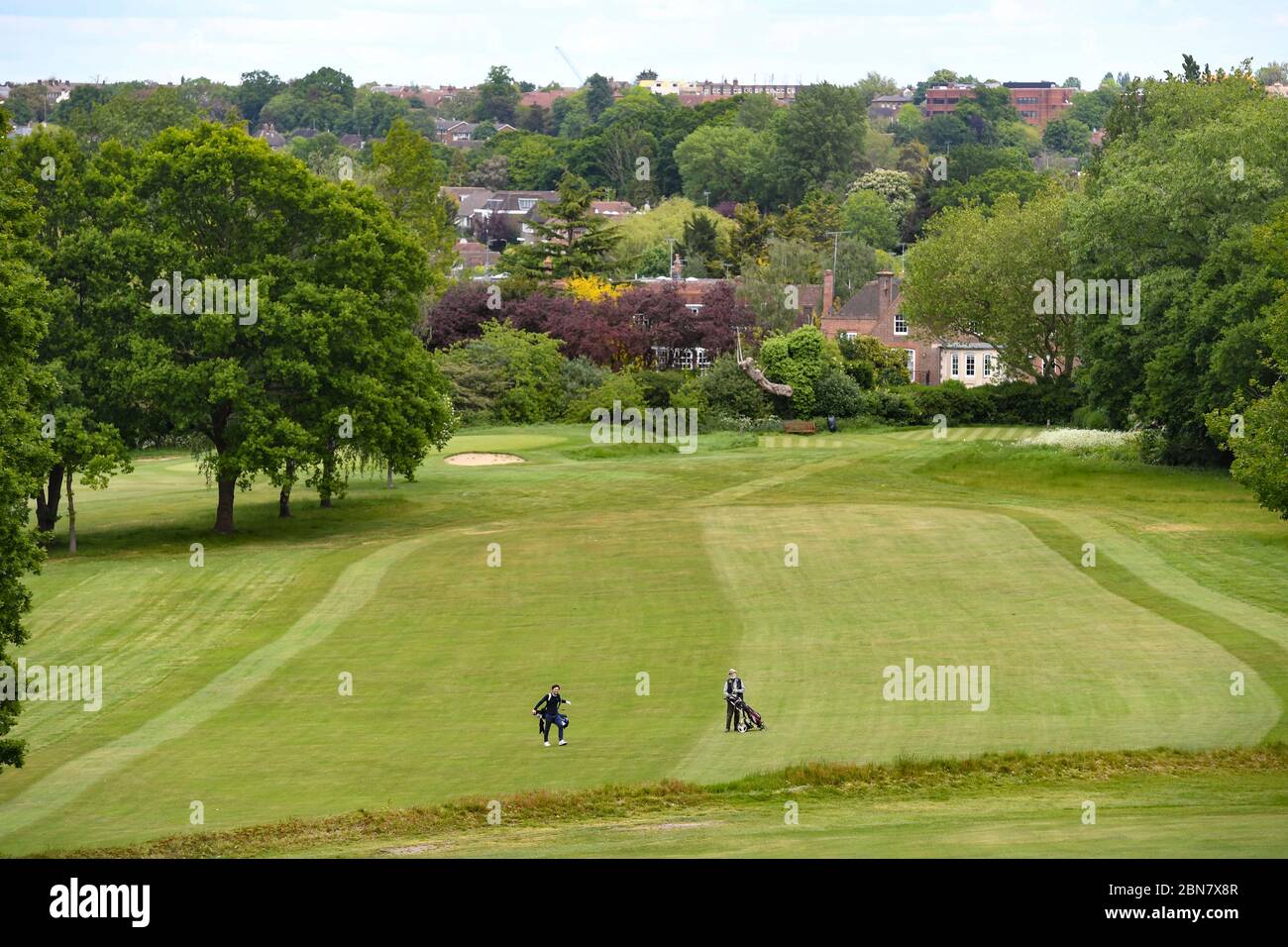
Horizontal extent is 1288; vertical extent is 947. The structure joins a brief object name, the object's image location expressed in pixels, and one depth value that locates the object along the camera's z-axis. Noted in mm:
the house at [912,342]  117375
